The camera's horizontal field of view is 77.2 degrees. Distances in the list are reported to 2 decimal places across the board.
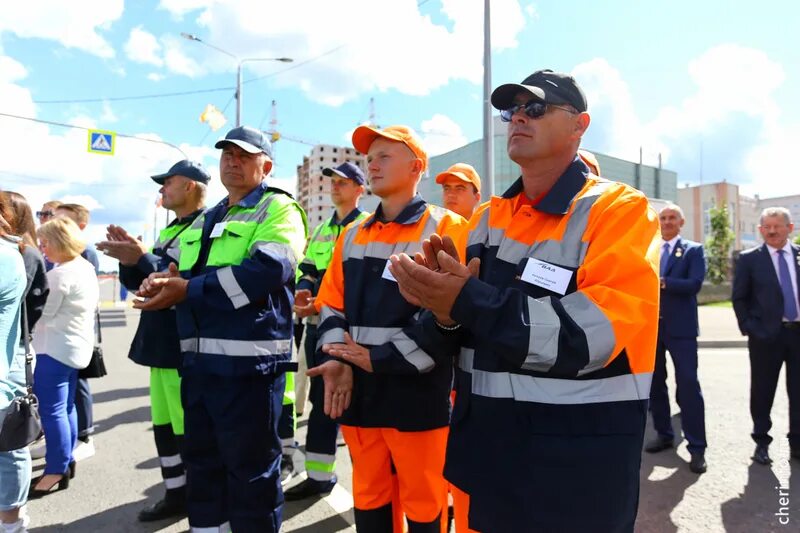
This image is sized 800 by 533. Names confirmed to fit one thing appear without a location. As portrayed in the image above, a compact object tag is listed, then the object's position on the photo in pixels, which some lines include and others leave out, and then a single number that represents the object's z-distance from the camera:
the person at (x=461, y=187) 3.98
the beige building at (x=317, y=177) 105.25
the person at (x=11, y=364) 2.49
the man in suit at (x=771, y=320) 4.41
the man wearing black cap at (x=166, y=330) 3.15
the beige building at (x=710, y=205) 67.56
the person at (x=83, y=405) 4.64
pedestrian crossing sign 15.16
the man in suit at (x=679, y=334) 4.21
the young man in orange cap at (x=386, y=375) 2.27
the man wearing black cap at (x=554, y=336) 1.33
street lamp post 17.05
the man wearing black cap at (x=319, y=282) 3.54
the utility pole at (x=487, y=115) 7.85
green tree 38.50
